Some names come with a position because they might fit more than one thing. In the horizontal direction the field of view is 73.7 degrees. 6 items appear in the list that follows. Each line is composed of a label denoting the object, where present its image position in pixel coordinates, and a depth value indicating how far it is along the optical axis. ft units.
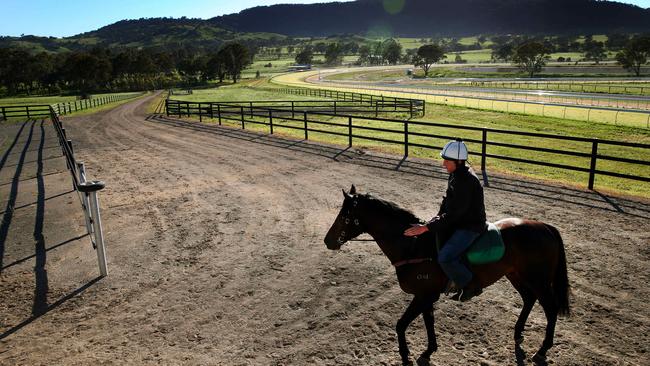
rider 15.93
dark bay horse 16.81
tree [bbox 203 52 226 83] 431.02
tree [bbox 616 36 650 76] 327.67
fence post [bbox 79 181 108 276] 25.45
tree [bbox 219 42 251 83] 436.11
